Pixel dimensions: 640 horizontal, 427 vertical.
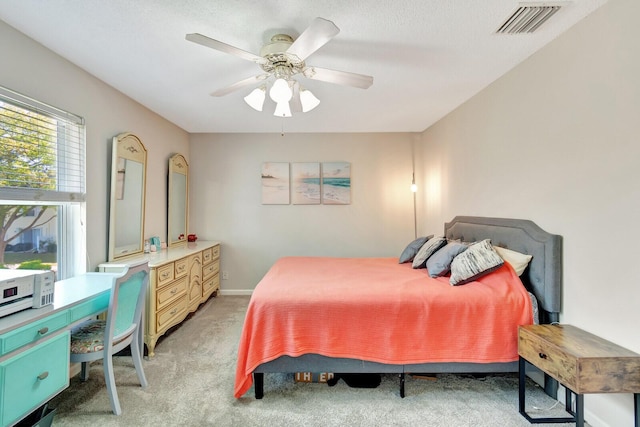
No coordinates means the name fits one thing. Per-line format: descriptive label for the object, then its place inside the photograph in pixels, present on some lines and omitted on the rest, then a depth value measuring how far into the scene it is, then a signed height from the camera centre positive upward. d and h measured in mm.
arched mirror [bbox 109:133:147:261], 2641 +148
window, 1835 +167
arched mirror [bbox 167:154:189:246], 3752 +143
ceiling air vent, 1630 +1189
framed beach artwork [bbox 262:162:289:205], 4332 +418
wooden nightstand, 1405 -778
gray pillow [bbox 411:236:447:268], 2824 -386
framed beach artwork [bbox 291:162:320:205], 4336 +435
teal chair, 1814 -839
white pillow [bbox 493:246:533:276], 2123 -358
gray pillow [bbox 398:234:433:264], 3170 -430
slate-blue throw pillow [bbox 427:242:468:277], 2434 -416
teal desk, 1346 -735
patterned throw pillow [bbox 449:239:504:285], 2143 -395
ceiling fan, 1521 +941
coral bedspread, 1910 -784
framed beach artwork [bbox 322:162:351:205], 4336 +453
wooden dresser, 2559 -771
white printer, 1405 -419
